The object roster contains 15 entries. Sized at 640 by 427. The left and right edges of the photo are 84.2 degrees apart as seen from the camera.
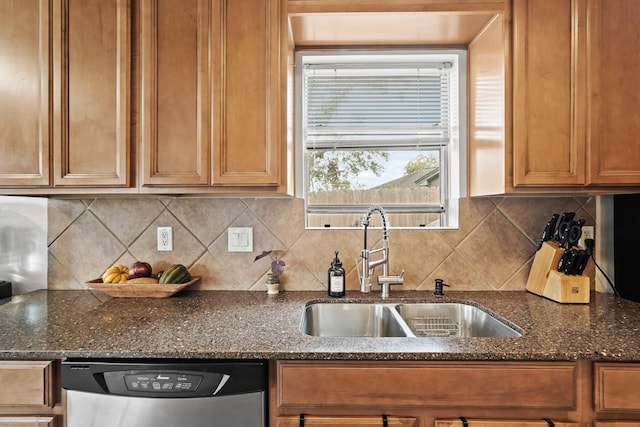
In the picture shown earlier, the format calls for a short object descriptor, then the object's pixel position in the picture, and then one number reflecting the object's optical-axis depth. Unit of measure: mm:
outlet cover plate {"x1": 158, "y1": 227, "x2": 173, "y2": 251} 1813
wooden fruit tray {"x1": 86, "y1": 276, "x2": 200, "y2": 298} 1622
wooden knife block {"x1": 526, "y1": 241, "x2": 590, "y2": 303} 1502
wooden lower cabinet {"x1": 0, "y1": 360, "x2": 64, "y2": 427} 1065
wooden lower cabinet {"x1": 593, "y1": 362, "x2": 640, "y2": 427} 1027
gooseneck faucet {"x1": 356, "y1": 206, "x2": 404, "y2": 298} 1653
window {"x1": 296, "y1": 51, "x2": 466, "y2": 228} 1920
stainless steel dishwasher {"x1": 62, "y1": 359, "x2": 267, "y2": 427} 1037
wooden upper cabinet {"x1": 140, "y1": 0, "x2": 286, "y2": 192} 1442
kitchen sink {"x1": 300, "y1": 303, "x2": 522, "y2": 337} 1595
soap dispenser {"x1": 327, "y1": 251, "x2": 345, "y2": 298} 1662
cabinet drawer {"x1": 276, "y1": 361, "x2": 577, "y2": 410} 1036
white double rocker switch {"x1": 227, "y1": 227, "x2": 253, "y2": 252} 1811
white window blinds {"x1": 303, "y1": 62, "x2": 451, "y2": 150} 1940
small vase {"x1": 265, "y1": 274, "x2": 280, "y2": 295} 1726
